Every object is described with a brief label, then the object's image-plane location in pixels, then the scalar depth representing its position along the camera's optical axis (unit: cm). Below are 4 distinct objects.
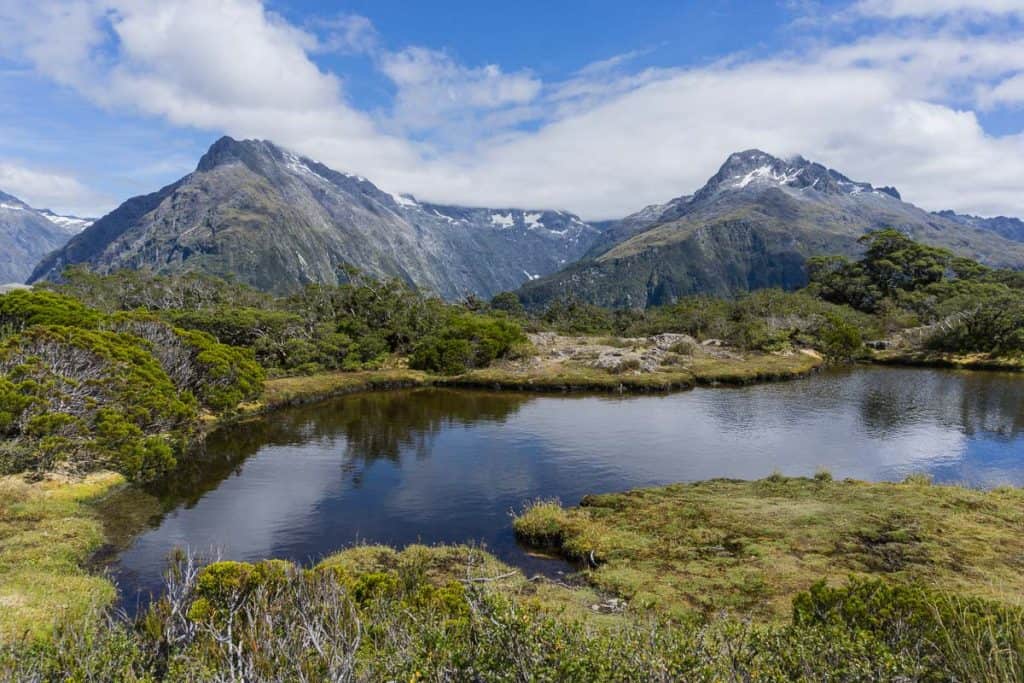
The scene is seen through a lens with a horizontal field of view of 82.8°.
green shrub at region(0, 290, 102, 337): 5984
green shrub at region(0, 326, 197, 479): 3778
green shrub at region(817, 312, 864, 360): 11300
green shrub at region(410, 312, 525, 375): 9519
